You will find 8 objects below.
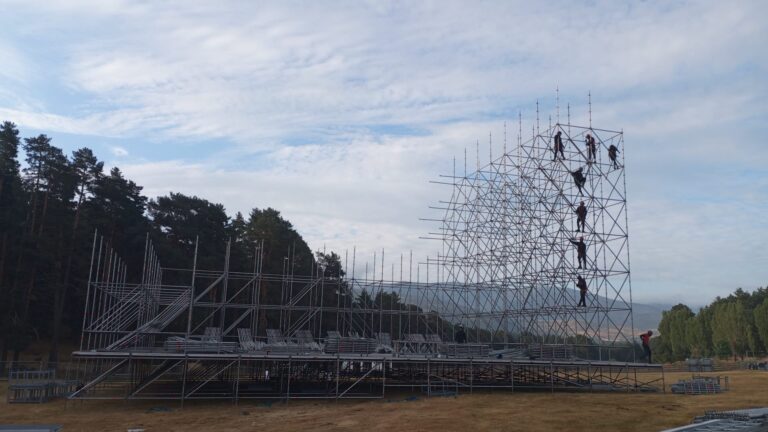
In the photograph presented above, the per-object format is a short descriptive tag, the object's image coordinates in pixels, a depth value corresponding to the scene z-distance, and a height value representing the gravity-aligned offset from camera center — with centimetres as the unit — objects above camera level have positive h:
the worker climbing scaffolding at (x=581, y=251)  2448 +328
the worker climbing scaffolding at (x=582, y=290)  2373 +173
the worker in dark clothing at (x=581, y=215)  2484 +473
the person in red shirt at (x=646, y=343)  2339 -19
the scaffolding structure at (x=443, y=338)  2058 -37
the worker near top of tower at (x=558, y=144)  2628 +793
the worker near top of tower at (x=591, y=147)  2611 +777
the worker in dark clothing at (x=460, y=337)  2497 -17
